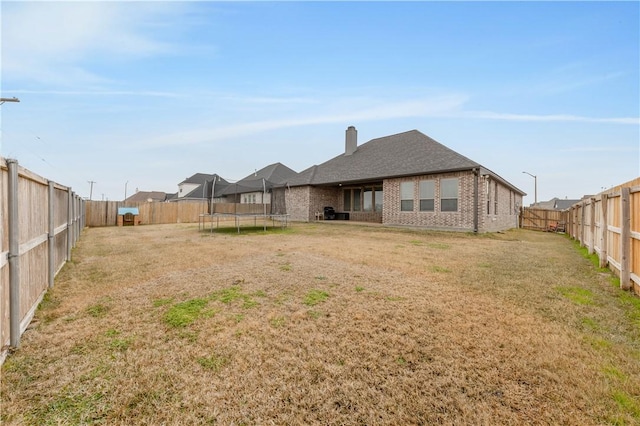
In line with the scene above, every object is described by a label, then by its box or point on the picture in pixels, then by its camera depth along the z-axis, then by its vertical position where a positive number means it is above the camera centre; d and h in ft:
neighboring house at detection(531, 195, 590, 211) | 169.12 +4.41
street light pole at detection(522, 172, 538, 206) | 90.52 +9.75
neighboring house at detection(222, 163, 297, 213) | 77.97 +8.20
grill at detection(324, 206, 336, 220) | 67.00 -0.60
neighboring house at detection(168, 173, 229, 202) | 137.80 +14.42
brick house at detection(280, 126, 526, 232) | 41.63 +4.75
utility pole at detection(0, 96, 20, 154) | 29.22 +12.85
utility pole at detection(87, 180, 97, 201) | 134.00 +13.43
